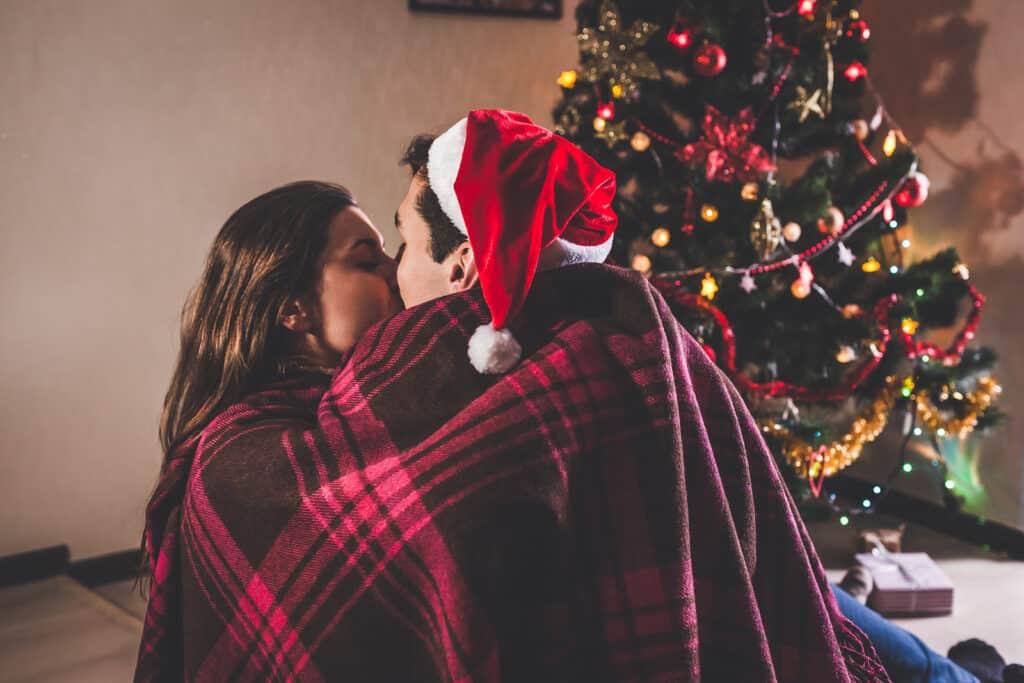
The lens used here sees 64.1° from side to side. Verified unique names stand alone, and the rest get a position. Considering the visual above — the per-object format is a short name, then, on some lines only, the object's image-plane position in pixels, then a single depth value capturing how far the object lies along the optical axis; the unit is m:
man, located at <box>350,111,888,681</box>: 0.82
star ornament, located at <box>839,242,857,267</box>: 2.52
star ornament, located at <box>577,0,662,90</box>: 2.49
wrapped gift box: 2.34
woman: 1.27
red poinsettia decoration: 2.51
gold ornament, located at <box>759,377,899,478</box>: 2.60
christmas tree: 2.47
